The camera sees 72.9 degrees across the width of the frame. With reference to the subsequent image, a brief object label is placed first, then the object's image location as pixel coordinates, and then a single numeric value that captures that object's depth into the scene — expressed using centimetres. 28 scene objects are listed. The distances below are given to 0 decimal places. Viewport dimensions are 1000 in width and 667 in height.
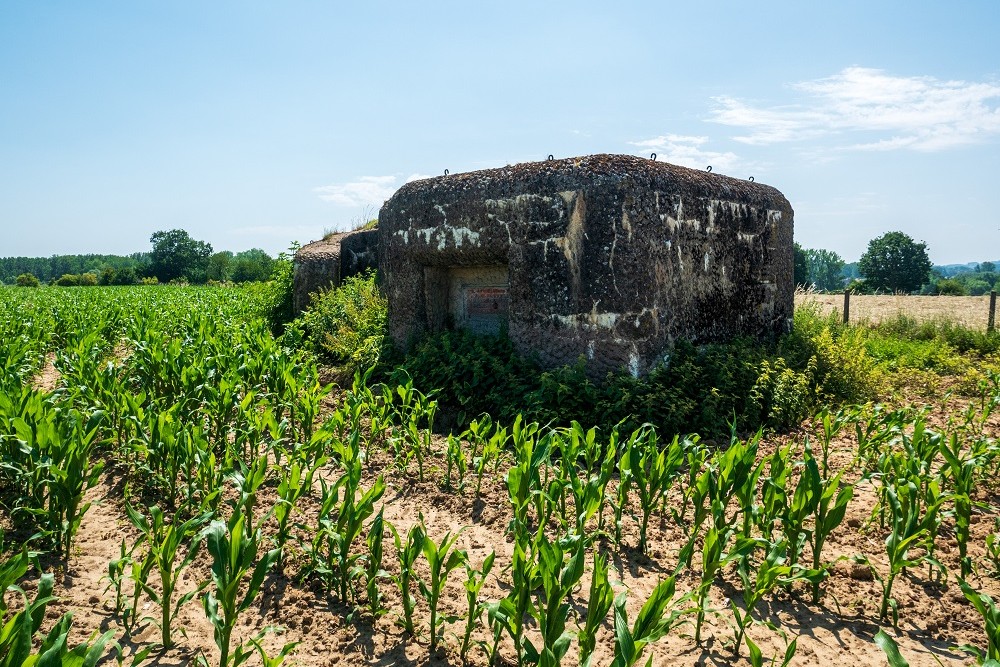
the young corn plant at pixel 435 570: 304
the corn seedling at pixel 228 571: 280
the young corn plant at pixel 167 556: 306
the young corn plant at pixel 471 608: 295
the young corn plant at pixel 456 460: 487
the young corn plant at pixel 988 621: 250
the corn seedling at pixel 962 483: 358
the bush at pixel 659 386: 602
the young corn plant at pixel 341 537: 342
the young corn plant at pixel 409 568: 314
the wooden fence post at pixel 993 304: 1239
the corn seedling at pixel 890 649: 238
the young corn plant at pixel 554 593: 266
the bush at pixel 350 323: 819
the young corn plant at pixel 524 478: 381
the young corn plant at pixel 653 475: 404
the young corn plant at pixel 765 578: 309
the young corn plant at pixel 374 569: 329
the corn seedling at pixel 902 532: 326
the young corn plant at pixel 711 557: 312
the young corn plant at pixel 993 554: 357
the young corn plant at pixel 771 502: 363
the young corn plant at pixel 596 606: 270
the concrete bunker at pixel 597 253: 639
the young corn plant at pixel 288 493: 352
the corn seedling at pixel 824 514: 349
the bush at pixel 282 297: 1178
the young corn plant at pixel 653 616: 263
